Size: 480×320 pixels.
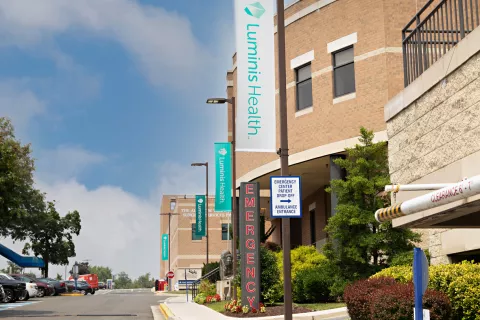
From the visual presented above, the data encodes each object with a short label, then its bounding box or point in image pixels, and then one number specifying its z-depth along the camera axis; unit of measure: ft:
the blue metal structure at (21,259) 264.31
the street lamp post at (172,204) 308.30
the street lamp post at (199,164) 176.45
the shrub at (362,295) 41.24
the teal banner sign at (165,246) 334.15
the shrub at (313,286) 79.56
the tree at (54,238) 245.24
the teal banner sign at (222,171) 119.34
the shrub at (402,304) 36.17
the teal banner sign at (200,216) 200.54
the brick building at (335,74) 94.53
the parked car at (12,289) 127.34
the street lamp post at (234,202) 91.70
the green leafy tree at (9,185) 97.55
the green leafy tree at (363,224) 75.36
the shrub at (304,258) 95.57
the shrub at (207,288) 121.19
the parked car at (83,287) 227.98
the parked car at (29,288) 135.13
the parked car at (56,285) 186.37
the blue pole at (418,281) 21.21
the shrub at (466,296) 35.73
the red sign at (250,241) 77.51
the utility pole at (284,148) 44.04
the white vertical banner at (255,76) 57.62
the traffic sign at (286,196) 41.98
